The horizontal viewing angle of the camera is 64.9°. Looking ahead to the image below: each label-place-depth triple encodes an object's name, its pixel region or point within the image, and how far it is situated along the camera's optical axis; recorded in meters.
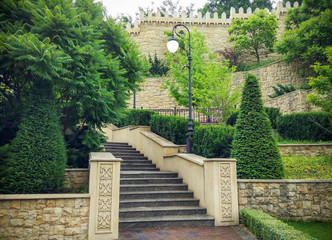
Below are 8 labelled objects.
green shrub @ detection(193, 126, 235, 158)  8.90
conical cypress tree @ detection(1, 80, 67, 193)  5.66
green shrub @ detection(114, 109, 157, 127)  14.10
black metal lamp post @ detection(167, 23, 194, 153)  9.05
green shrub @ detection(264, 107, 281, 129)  14.54
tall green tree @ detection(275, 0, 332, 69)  19.44
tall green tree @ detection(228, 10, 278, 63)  26.11
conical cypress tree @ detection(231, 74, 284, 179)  7.04
